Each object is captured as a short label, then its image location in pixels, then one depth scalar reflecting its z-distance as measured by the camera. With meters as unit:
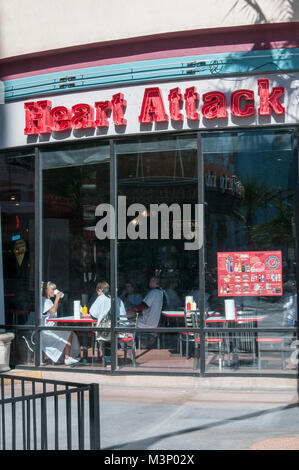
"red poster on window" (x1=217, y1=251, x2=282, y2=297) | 11.23
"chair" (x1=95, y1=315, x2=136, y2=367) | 11.70
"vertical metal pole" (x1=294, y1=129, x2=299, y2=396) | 11.02
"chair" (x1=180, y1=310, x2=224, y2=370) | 11.21
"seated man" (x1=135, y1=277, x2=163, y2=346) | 11.62
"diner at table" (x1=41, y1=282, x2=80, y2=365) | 12.21
